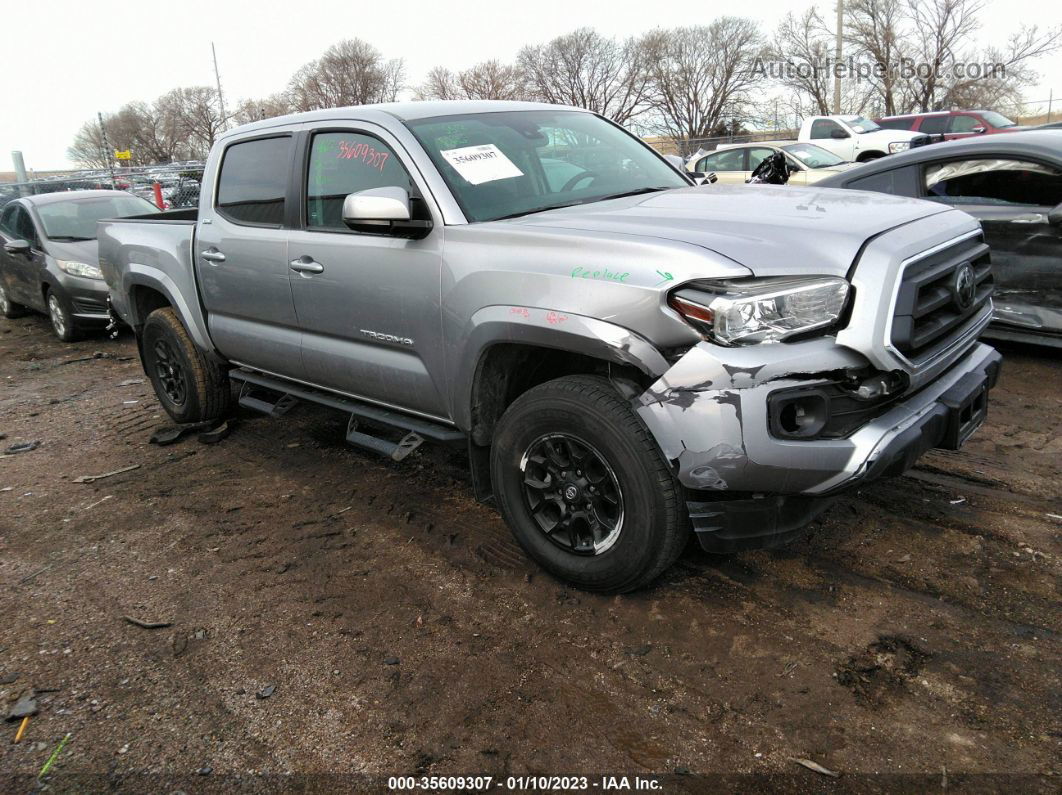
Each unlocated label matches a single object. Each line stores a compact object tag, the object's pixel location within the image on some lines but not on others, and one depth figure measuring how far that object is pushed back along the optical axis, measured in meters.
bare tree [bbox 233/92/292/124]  57.84
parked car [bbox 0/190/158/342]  9.20
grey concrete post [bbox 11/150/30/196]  16.42
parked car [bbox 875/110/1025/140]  19.83
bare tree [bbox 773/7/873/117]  44.38
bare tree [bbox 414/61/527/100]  53.66
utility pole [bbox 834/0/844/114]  37.09
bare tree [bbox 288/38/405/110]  57.69
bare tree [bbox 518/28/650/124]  52.16
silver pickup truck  2.64
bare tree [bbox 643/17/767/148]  49.38
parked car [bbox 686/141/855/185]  16.08
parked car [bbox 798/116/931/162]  19.08
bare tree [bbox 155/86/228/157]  61.84
